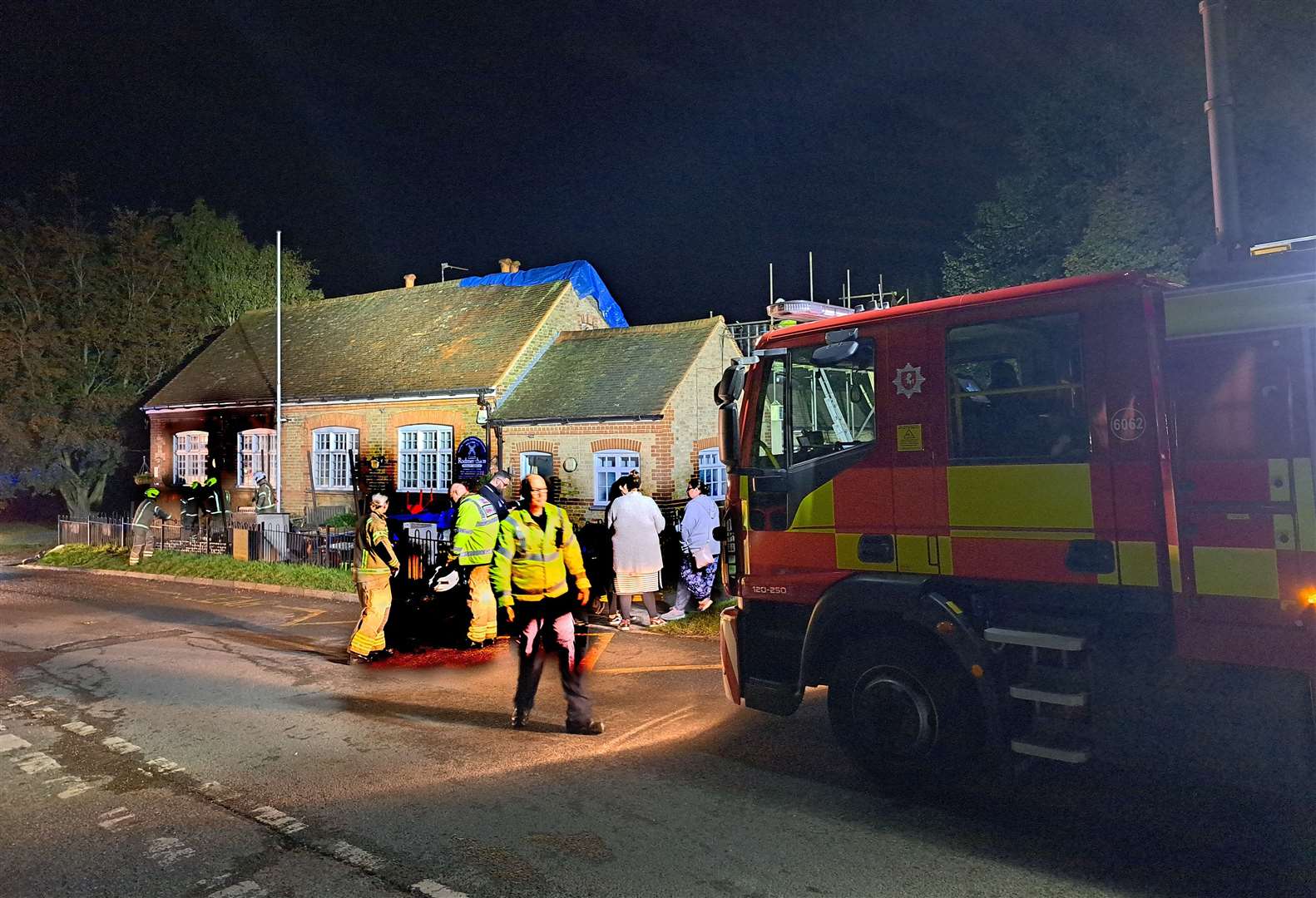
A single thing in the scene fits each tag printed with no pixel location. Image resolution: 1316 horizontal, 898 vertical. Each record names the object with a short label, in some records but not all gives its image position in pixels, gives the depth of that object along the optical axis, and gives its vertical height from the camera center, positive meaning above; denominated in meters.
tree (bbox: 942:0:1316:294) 14.84 +5.73
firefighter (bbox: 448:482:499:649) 8.07 -0.25
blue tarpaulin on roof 22.98 +6.11
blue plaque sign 19.53 +1.06
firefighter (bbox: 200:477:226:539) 21.67 +0.34
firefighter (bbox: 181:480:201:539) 19.50 +0.16
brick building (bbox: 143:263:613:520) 20.39 +3.21
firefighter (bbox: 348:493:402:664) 8.80 -0.71
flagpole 20.68 +2.43
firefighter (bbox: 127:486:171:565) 17.53 -0.10
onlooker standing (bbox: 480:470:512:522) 9.22 +0.15
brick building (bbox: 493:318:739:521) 17.55 +1.75
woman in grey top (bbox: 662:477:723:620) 10.66 -0.67
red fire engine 3.98 -0.24
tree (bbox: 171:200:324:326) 32.00 +9.75
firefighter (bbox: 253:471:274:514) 21.75 +0.44
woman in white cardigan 10.37 -0.53
